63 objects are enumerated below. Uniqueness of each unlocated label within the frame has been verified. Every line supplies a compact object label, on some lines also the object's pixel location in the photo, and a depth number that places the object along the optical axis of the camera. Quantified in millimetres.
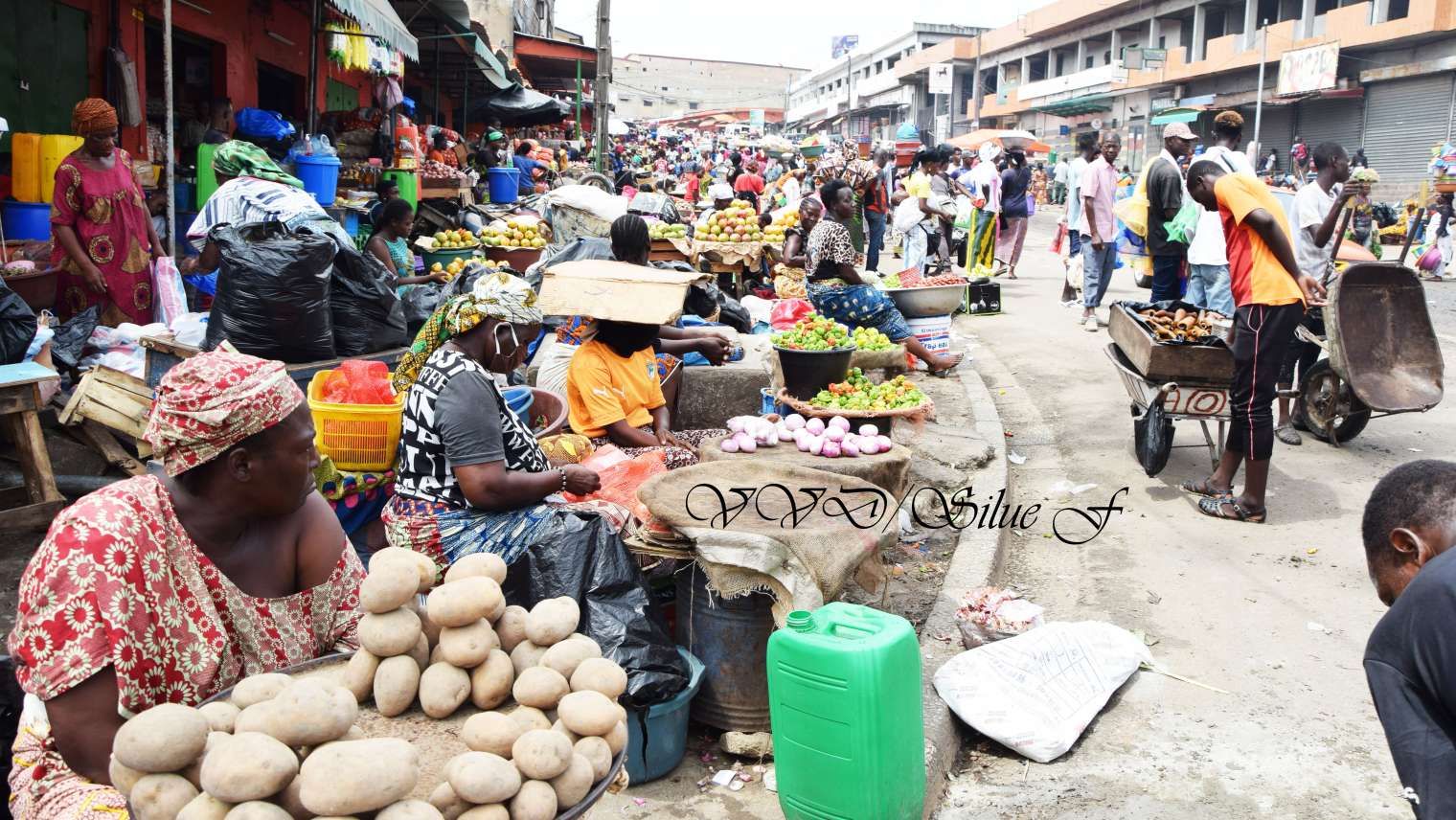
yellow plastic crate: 4285
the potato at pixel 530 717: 1777
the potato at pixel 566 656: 1910
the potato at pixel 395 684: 1865
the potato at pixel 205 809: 1441
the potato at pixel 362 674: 1911
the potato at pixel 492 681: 1881
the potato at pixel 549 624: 1979
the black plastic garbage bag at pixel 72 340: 6062
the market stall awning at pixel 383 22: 8500
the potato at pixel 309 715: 1546
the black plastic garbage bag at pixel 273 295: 5434
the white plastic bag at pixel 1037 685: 3584
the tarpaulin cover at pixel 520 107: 20828
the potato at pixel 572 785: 1670
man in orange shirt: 5449
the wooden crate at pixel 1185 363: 6016
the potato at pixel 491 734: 1691
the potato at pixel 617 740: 1813
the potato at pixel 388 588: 1883
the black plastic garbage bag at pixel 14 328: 5406
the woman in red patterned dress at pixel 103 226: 6547
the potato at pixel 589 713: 1766
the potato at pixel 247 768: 1434
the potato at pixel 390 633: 1878
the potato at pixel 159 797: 1490
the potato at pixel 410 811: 1477
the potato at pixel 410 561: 1935
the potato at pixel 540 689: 1834
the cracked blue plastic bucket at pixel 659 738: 3479
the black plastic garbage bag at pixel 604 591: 3451
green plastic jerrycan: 2932
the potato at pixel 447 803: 1598
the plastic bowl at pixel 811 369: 6207
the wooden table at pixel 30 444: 4988
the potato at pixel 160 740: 1487
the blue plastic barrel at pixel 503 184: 16578
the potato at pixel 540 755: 1639
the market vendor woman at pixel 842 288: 7895
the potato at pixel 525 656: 1964
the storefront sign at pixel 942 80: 55719
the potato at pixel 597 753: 1744
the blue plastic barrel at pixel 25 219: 6922
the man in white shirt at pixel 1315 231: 7051
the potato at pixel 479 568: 2012
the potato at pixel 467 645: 1876
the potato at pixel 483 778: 1566
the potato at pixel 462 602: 1886
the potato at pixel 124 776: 1538
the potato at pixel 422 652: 1936
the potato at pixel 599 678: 1858
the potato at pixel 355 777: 1457
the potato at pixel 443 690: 1856
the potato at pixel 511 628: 2008
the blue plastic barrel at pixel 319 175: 9305
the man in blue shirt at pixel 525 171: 19686
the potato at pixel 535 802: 1597
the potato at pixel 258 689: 1670
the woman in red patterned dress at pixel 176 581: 1945
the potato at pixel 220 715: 1640
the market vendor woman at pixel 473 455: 3523
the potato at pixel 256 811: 1424
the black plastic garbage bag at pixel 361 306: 6070
